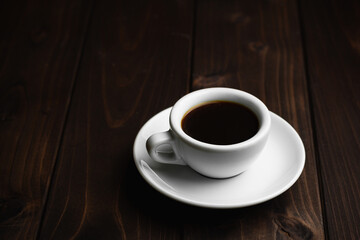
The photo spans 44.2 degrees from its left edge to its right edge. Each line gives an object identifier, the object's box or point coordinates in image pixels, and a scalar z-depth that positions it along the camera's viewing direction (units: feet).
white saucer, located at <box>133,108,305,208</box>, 2.07
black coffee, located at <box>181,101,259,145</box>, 2.16
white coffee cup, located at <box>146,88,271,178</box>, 2.06
